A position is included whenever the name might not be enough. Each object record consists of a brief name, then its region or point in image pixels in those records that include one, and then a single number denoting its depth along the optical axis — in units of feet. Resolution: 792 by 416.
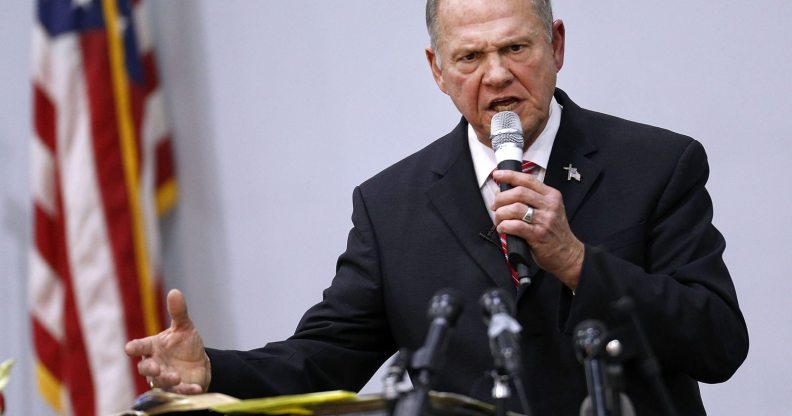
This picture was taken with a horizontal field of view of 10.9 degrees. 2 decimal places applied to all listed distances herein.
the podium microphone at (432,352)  15.55
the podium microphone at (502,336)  15.68
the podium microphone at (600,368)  15.87
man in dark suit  16.88
